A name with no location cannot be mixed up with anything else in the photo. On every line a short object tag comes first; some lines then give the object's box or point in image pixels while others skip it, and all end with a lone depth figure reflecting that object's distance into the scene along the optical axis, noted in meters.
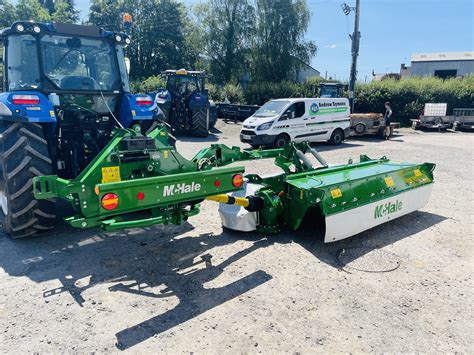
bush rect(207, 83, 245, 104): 26.03
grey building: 38.31
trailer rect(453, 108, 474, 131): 19.97
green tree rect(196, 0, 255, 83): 31.16
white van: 12.09
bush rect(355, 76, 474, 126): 22.72
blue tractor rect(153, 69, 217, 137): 14.20
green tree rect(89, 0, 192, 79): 37.28
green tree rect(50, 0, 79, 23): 40.53
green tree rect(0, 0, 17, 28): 36.76
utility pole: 18.58
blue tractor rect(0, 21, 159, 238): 4.29
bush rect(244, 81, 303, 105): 25.12
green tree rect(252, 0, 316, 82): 29.58
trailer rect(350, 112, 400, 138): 15.79
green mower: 3.41
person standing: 16.09
